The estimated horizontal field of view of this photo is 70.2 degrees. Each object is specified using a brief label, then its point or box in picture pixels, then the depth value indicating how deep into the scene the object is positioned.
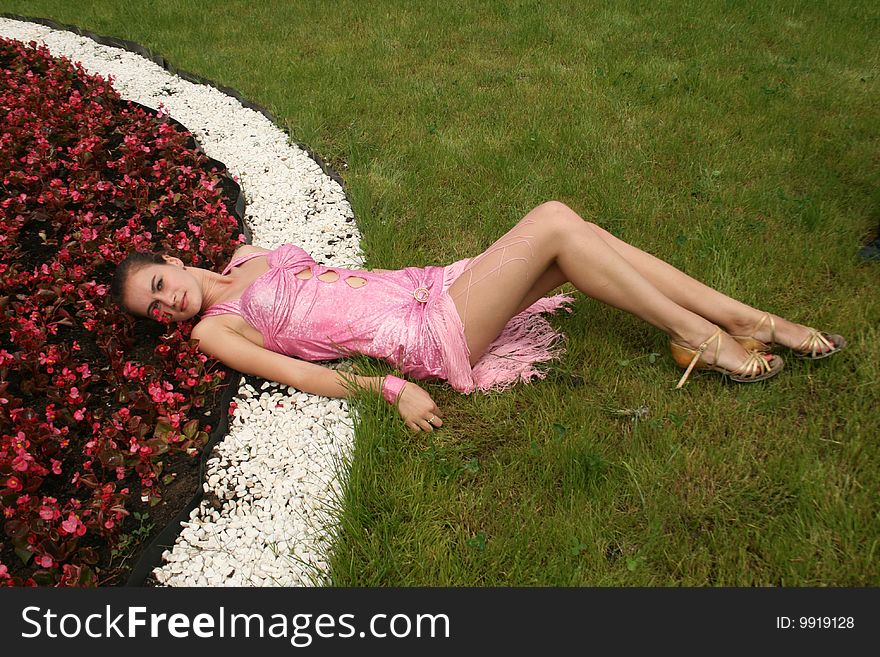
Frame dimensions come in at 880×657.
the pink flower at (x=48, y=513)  2.37
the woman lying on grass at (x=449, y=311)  2.73
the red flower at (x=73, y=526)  2.36
